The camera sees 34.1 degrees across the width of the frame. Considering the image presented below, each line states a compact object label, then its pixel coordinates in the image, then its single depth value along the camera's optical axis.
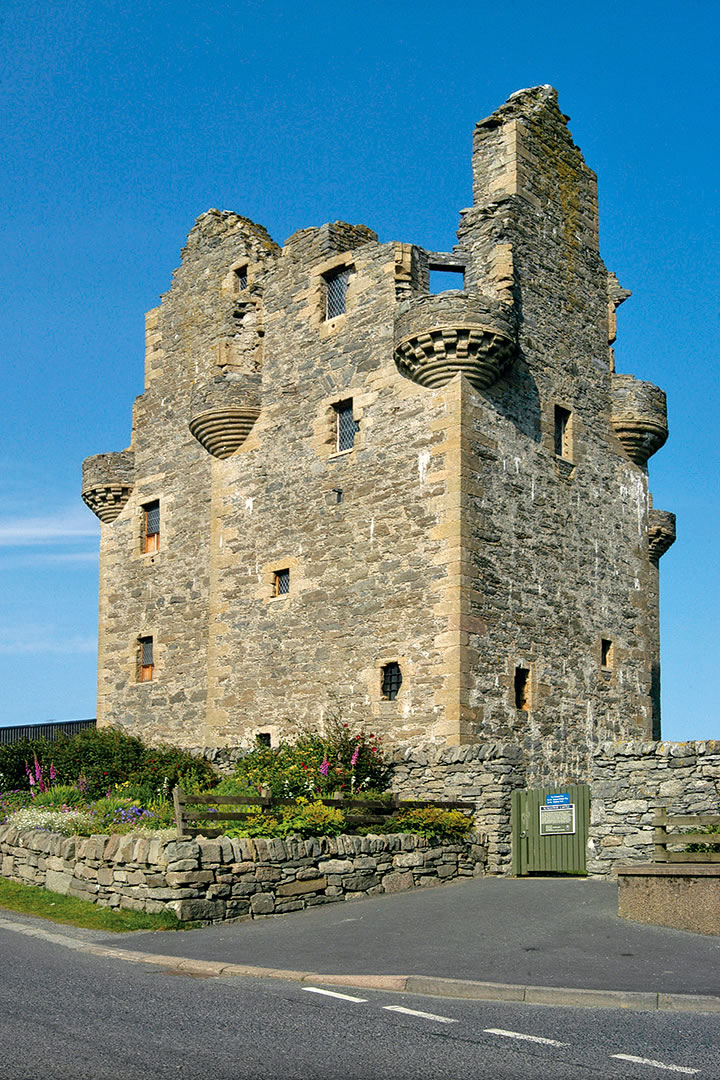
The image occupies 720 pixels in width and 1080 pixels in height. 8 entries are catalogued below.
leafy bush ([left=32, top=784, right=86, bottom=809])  22.00
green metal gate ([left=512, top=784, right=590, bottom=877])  19.86
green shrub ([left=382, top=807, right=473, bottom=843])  19.47
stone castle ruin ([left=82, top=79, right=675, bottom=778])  22.50
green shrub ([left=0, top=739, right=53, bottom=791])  26.64
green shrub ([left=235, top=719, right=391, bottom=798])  21.16
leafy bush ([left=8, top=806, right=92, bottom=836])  19.11
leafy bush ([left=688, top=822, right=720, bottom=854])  14.68
